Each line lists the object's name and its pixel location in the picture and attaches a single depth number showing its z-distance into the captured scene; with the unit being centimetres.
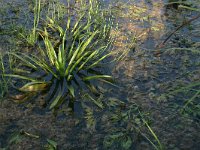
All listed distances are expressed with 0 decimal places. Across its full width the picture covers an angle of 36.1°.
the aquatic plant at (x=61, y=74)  242
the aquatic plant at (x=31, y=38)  298
